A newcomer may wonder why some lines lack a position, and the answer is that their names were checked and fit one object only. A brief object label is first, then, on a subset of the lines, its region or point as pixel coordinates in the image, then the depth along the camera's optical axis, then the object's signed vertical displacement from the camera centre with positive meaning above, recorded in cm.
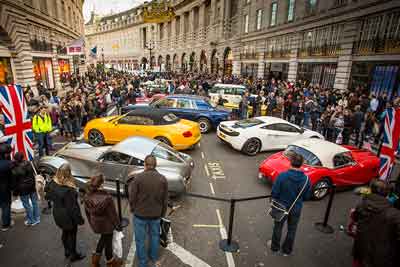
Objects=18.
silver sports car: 577 -228
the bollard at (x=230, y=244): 437 -321
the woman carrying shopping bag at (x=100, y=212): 332 -200
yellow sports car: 867 -207
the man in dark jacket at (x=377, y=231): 289 -191
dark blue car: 1178 -175
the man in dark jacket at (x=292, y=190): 388 -187
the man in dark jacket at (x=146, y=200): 349 -188
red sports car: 627 -239
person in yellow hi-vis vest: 773 -183
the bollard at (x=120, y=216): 479 -300
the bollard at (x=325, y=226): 508 -324
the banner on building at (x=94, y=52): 2453 +199
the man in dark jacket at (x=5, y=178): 426 -199
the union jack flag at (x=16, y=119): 517 -114
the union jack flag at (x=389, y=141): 605 -156
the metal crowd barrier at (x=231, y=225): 436 -320
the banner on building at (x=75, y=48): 1852 +178
